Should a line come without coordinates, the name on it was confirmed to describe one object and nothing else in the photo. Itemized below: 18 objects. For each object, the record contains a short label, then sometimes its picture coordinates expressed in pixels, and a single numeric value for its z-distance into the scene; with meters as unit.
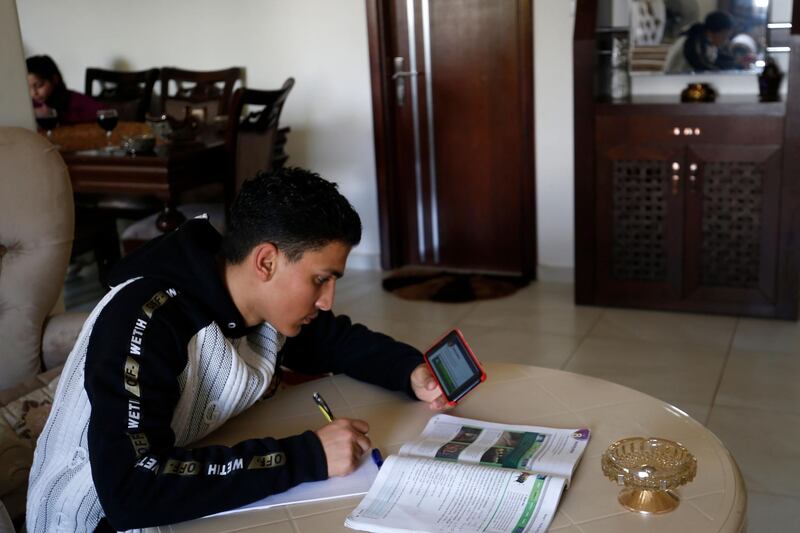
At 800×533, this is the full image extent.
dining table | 3.25
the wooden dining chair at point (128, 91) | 4.77
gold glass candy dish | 1.20
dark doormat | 4.07
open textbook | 1.20
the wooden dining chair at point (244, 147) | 3.53
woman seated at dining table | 4.32
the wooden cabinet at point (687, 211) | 3.43
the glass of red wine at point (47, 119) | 3.61
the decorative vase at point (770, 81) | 3.45
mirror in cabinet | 3.56
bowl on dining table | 3.34
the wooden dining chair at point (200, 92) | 4.53
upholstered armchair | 1.92
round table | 1.19
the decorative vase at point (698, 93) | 3.55
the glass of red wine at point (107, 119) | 3.53
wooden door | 4.09
